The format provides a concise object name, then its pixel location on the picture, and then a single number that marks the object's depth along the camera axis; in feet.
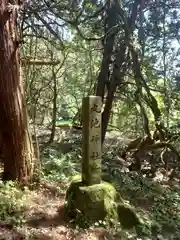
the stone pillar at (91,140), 10.35
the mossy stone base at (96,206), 10.25
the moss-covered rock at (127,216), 10.82
